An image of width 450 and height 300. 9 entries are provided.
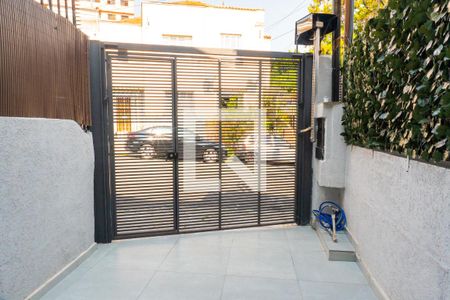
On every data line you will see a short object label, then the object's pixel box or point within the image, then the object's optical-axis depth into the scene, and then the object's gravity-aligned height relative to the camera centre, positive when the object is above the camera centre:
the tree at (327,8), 6.67 +2.82
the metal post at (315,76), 4.09 +0.66
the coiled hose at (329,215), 3.98 -1.38
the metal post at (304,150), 4.45 -0.48
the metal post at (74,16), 3.30 +1.24
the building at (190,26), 15.73 +5.35
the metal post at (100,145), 3.74 -0.35
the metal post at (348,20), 4.02 +1.45
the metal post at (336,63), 4.24 +0.85
